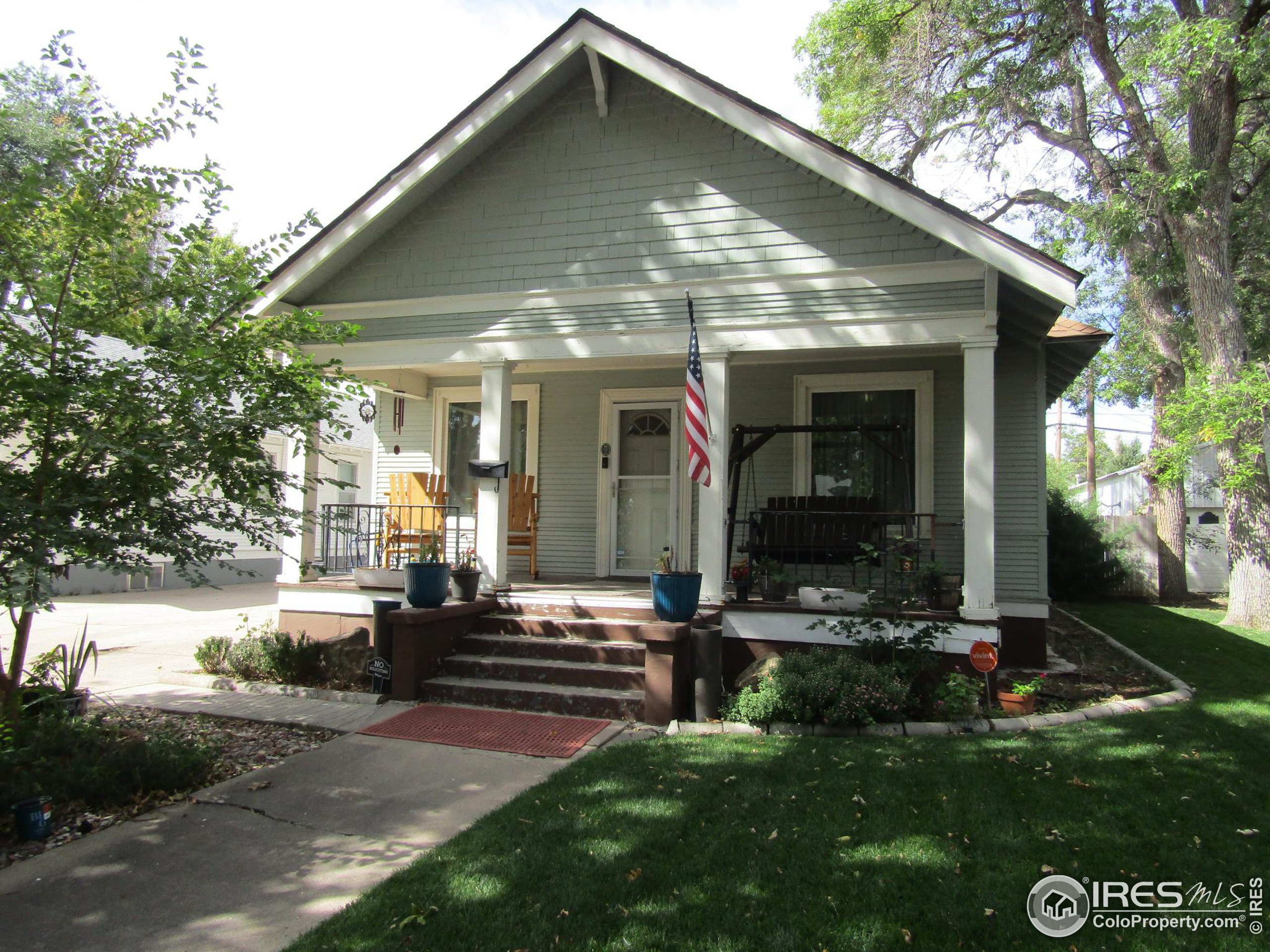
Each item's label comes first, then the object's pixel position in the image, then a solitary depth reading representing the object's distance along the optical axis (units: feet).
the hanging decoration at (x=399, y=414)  33.04
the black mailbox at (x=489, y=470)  24.18
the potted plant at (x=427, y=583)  21.42
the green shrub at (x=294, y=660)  22.47
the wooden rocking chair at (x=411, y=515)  26.96
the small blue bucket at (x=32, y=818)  12.16
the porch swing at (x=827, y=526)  23.75
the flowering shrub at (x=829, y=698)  17.47
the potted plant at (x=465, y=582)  22.80
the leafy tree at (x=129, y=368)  13.43
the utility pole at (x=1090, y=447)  99.11
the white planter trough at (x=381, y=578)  24.50
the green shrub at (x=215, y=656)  23.71
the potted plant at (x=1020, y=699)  18.69
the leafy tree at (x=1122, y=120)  36.86
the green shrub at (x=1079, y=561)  47.37
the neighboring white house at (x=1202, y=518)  54.60
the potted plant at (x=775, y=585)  21.94
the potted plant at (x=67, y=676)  16.01
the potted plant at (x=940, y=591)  20.77
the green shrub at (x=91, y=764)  12.84
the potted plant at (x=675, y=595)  19.69
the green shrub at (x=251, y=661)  22.84
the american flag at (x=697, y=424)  20.44
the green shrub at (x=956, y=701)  17.99
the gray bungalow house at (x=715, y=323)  21.56
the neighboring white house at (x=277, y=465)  48.24
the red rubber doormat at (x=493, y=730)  17.15
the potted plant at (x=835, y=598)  21.04
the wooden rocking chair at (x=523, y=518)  29.66
